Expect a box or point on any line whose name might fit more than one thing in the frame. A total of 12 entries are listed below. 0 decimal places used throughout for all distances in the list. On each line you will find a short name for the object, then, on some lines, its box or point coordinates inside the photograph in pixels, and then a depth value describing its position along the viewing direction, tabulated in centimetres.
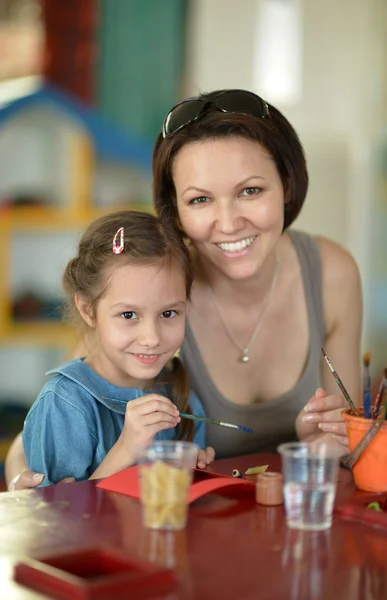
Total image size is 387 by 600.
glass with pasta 112
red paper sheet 121
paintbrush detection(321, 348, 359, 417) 129
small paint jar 120
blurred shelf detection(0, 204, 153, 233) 449
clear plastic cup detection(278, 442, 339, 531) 112
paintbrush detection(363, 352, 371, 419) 126
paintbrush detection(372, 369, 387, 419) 126
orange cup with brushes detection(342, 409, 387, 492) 125
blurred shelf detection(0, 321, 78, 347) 447
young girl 142
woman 156
